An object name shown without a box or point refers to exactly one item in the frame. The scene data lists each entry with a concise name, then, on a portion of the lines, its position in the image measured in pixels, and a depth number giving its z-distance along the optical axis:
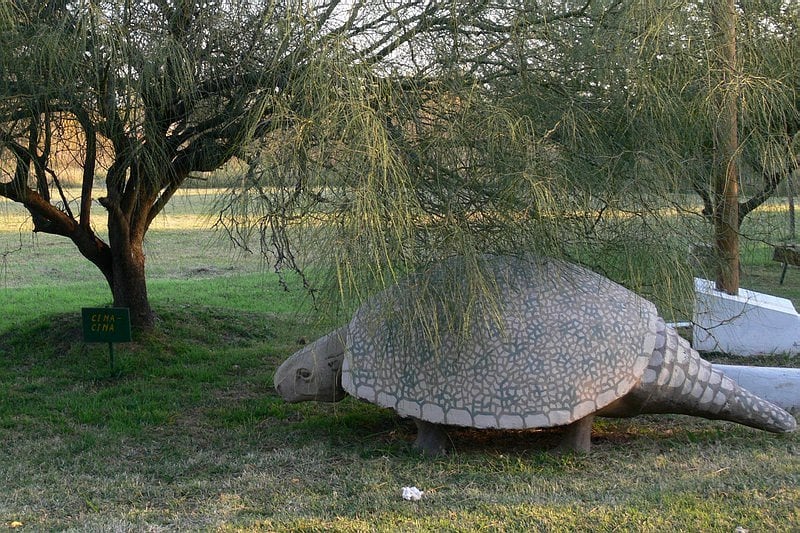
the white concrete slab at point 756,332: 8.00
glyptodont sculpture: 5.00
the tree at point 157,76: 5.20
